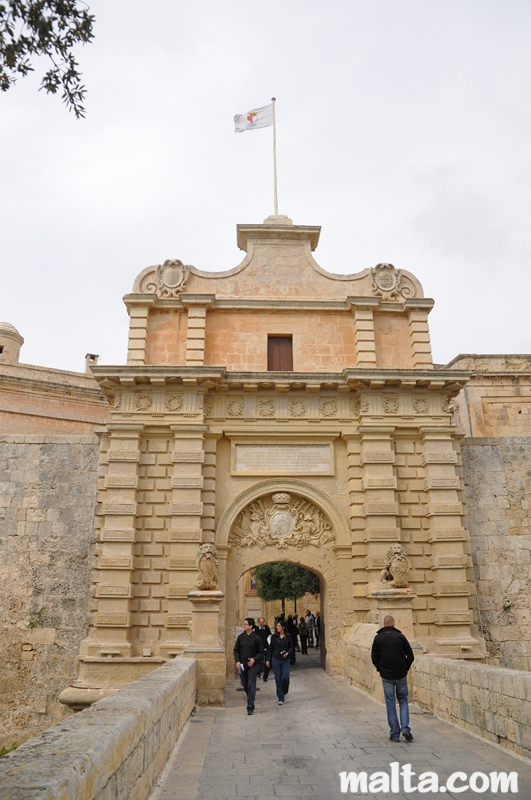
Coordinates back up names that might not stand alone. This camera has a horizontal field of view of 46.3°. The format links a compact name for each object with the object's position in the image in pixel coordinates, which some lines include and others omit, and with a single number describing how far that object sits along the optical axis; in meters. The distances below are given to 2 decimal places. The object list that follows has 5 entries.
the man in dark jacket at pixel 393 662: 7.31
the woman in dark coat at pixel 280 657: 10.80
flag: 18.20
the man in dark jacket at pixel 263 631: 14.07
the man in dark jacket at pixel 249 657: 9.95
